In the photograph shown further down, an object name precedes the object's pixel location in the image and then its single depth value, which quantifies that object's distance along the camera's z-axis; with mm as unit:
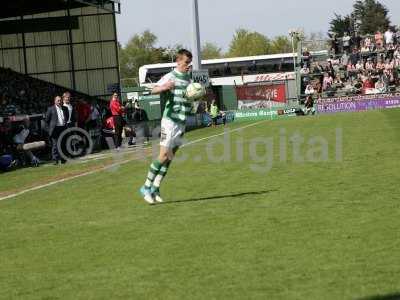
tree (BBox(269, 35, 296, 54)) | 131588
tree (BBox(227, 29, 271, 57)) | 129125
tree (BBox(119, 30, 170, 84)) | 127625
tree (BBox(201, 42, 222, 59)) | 141000
